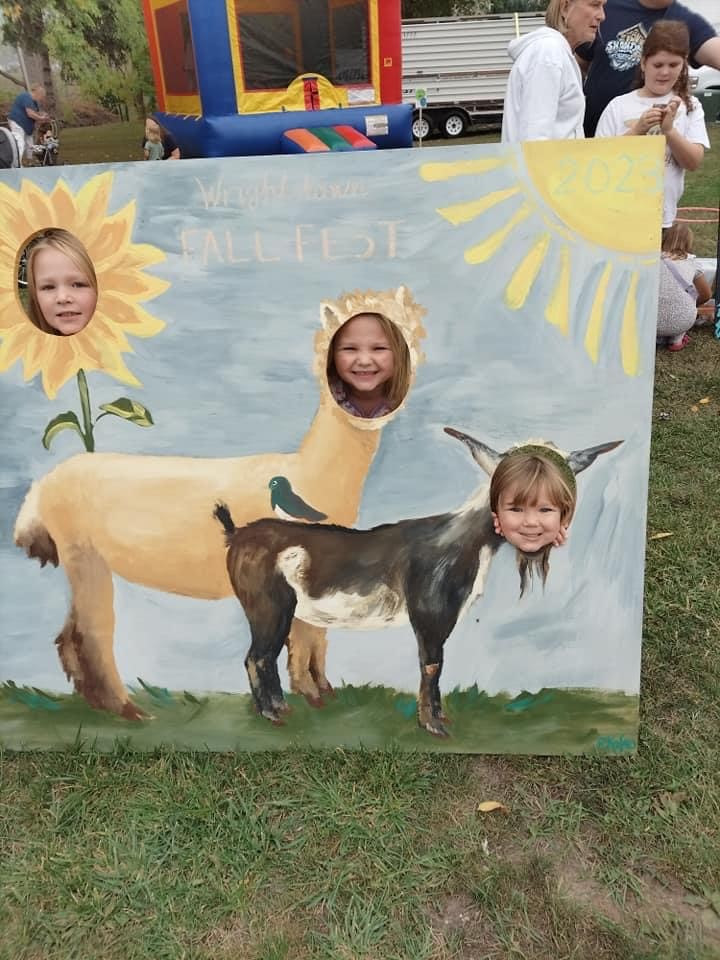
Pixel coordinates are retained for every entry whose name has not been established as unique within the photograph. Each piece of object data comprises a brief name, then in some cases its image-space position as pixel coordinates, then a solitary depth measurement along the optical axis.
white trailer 18.08
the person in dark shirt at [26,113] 9.53
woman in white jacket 2.84
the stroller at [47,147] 9.40
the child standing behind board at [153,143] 8.53
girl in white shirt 3.64
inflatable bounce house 6.49
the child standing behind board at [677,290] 4.76
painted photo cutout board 1.68
